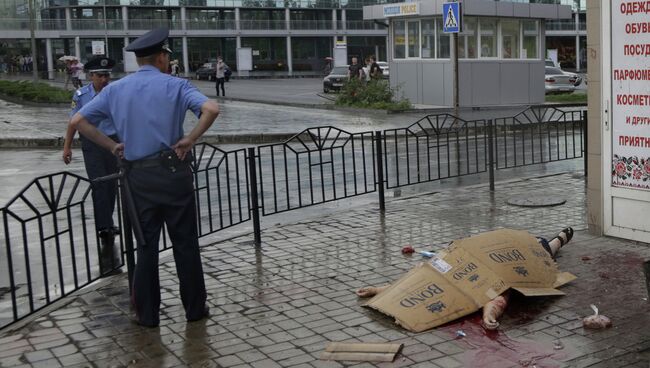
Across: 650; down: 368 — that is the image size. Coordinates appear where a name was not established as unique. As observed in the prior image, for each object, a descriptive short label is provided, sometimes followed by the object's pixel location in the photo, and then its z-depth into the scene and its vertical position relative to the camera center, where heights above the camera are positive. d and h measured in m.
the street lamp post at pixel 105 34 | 69.94 +5.04
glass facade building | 73.69 +5.71
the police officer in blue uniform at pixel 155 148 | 5.56 -0.38
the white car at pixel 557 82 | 37.44 -0.23
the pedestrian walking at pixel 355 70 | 34.61 +0.63
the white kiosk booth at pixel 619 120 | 7.38 -0.41
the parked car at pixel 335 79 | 41.97 +0.33
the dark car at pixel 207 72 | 61.94 +1.40
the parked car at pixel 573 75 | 41.28 +0.06
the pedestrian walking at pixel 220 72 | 38.91 +0.83
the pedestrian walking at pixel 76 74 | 43.37 +1.11
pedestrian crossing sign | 22.09 +1.70
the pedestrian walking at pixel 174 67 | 49.58 +1.46
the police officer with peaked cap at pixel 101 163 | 8.12 -0.75
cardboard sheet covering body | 5.66 -1.44
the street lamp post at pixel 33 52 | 43.28 +2.44
